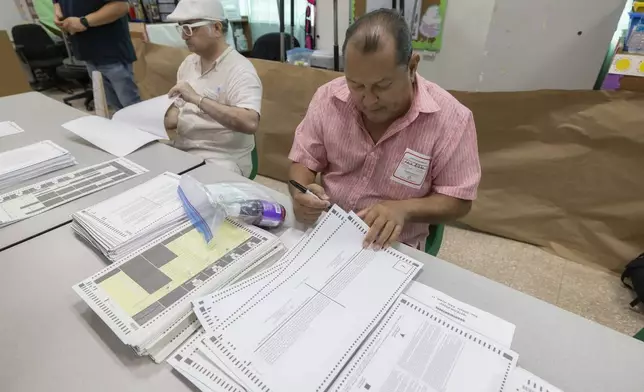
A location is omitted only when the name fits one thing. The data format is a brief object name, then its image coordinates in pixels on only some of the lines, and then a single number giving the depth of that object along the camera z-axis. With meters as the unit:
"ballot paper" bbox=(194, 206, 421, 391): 0.60
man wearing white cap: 1.52
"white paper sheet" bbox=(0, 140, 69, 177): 1.19
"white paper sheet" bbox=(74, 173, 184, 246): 0.90
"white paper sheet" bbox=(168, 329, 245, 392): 0.58
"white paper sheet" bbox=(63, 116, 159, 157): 1.35
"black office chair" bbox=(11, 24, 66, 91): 4.20
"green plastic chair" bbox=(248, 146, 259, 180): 1.82
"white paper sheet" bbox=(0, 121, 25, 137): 1.48
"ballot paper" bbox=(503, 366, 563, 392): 0.58
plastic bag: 0.92
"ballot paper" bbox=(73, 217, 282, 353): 0.66
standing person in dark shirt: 2.25
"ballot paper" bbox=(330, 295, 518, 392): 0.59
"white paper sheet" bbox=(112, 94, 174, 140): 1.53
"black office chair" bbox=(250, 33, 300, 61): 3.01
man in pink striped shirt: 0.87
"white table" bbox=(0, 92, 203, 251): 0.98
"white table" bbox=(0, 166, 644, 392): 0.61
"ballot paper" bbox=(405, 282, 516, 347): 0.67
